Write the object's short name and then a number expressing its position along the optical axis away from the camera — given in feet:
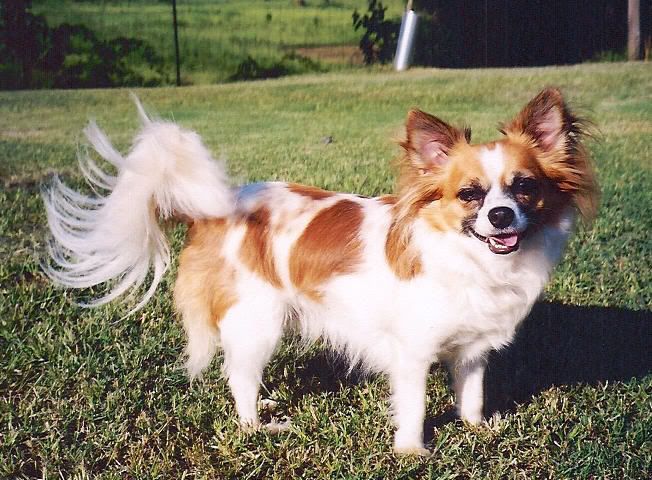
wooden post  24.68
